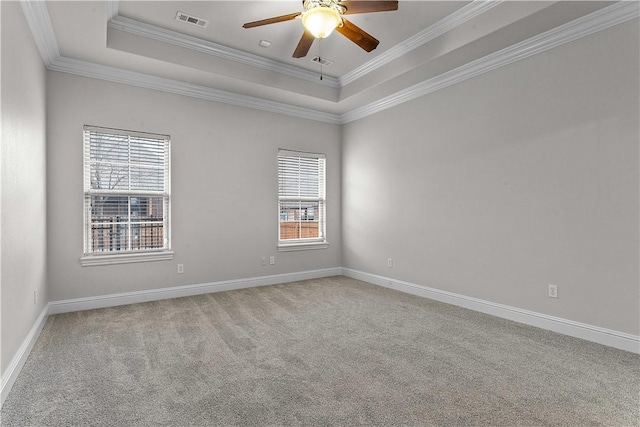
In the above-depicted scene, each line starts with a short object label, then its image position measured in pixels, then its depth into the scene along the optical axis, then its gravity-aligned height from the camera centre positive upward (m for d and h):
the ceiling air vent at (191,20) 3.48 +2.01
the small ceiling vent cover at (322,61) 4.47 +2.01
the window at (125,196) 4.04 +0.19
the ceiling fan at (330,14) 2.60 +1.55
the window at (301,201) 5.53 +0.18
